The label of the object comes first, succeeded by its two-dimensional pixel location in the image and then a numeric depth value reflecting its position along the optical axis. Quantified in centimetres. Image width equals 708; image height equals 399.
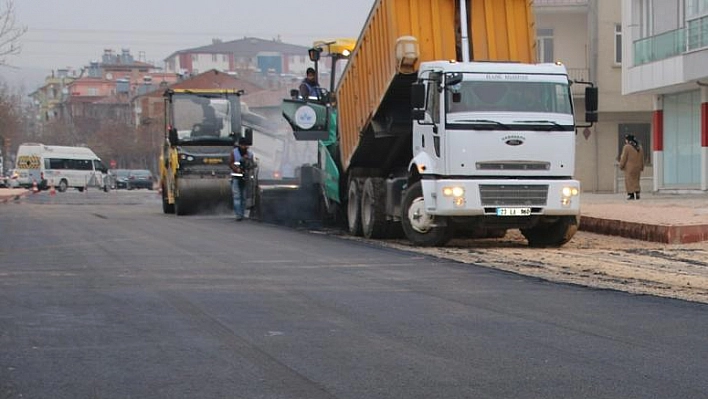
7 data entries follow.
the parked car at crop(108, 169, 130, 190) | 7586
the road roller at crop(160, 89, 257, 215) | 2855
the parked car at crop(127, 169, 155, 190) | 7456
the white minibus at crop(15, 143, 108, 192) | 7050
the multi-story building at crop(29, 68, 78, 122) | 16912
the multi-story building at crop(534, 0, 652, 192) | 4222
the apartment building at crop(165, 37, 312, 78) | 18212
